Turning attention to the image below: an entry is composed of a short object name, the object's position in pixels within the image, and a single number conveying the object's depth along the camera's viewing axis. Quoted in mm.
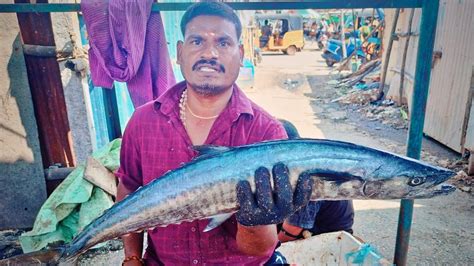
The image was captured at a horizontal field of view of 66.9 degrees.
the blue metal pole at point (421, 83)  1945
